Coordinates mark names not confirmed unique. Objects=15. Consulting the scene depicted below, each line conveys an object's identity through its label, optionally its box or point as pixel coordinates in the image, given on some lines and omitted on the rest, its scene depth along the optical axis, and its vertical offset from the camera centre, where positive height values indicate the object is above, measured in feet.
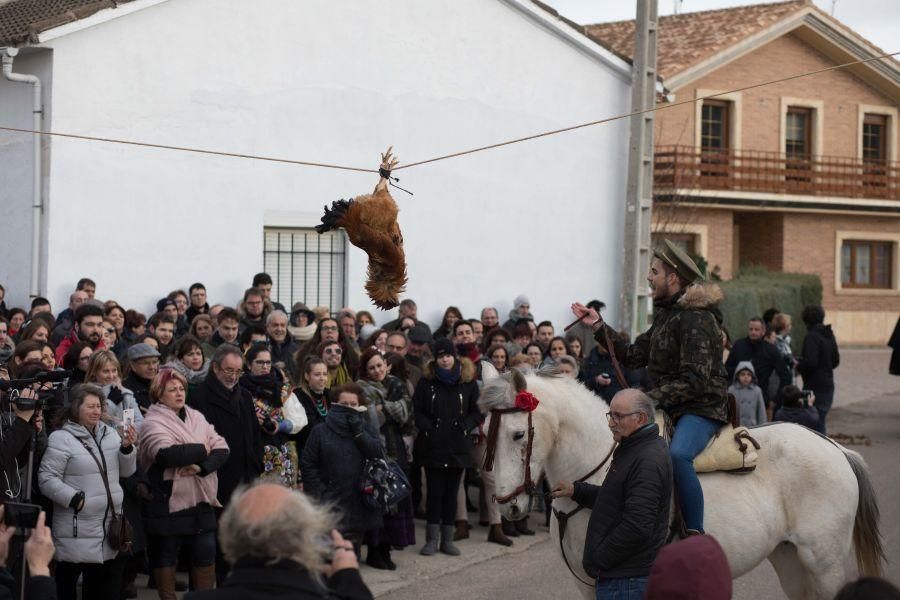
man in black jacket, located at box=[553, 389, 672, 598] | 19.39 -3.58
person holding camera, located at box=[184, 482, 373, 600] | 11.41 -2.58
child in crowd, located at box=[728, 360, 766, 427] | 46.62 -4.05
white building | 46.29 +6.48
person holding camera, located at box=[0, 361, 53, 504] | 23.16 -3.06
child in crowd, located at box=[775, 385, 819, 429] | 47.65 -4.55
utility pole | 55.06 +5.40
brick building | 105.91 +13.54
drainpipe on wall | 45.11 +3.02
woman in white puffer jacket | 24.73 -4.44
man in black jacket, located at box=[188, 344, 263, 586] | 29.14 -3.30
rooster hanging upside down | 24.32 +1.13
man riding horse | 22.77 -1.36
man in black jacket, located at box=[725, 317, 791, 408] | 51.96 -2.74
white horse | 23.31 -4.02
